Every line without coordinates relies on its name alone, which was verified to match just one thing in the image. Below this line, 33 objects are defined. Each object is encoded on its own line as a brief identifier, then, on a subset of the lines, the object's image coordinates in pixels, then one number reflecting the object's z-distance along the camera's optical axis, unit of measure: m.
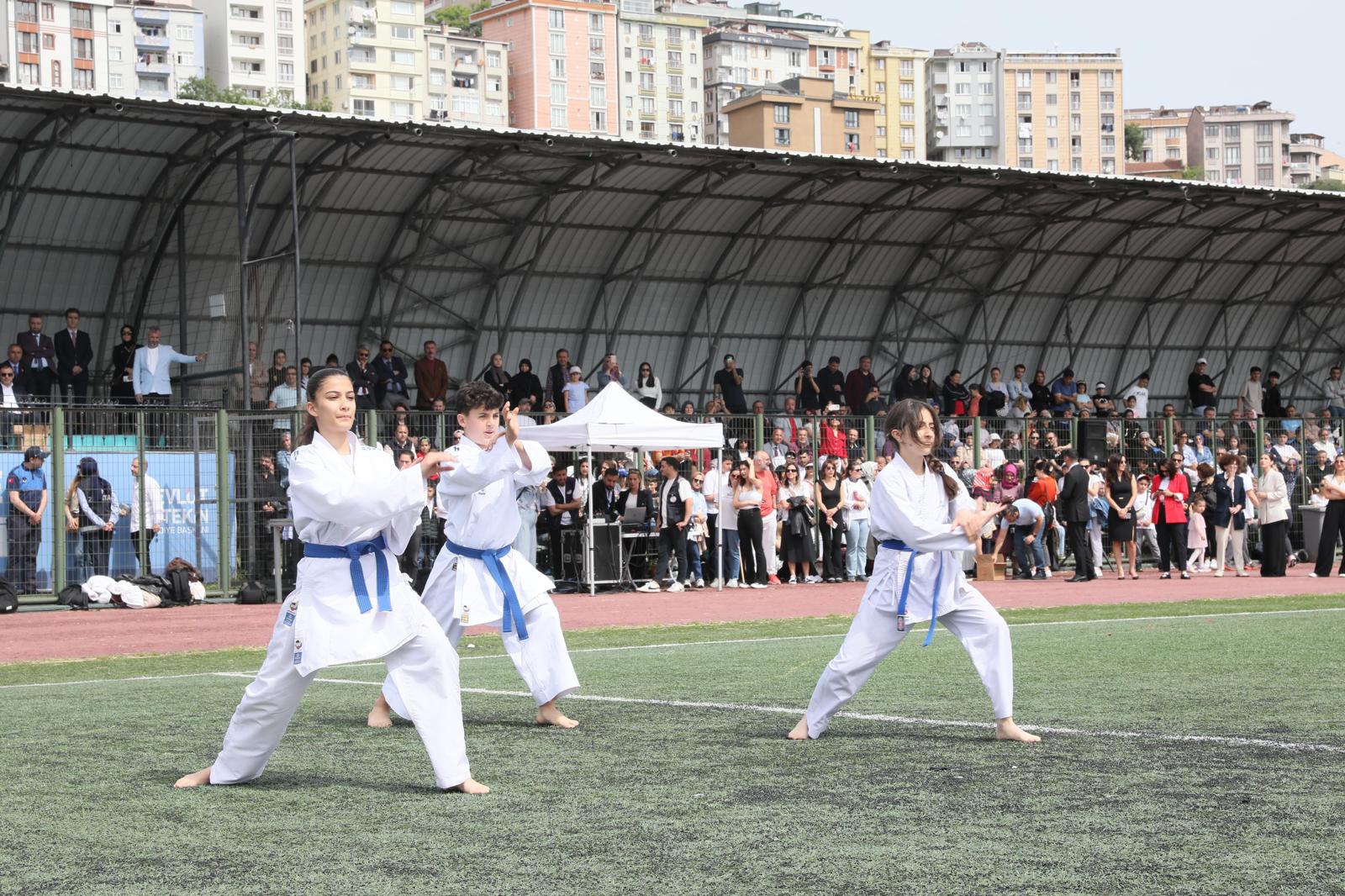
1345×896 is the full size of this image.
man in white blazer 25.69
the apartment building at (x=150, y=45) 133.62
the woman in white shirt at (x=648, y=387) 30.41
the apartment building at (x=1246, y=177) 195.25
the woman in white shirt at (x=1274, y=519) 26.44
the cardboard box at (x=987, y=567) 27.19
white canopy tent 23.50
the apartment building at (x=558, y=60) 149.88
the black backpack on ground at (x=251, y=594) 22.33
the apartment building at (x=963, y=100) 180.25
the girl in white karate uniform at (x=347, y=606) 7.07
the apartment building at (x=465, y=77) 148.38
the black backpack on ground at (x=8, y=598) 20.75
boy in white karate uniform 9.59
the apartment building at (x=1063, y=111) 180.88
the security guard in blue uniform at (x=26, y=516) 20.86
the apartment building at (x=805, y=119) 113.06
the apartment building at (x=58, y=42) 128.38
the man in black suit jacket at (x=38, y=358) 25.25
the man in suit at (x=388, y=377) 27.84
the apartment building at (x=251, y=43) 138.38
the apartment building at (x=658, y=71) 157.50
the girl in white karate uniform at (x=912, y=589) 8.66
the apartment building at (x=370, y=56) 145.00
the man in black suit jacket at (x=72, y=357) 25.88
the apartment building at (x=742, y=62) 165.62
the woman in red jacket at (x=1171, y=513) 26.06
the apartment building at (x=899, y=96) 174.12
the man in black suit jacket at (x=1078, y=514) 26.09
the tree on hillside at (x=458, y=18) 158.00
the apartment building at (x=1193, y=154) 174.75
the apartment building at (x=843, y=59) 172.25
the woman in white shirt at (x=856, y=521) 26.16
